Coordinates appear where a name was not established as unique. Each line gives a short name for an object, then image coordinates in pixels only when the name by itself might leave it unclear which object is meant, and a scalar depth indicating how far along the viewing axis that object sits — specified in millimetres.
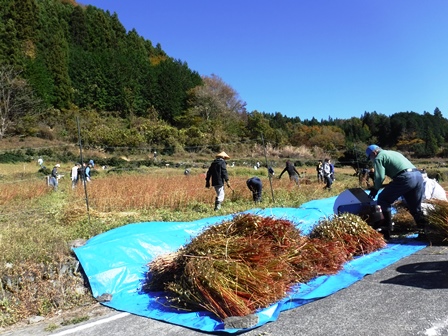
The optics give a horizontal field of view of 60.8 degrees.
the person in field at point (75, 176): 15516
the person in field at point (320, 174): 17564
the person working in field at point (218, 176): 8844
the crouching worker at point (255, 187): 9898
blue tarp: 3498
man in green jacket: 5344
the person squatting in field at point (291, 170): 15277
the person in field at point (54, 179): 14609
